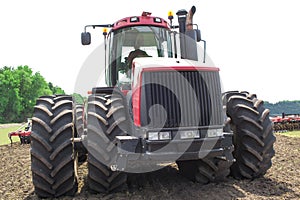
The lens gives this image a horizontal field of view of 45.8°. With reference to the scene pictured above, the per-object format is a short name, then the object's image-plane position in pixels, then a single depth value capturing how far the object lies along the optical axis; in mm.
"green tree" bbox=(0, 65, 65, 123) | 67562
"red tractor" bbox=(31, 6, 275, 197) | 4969
